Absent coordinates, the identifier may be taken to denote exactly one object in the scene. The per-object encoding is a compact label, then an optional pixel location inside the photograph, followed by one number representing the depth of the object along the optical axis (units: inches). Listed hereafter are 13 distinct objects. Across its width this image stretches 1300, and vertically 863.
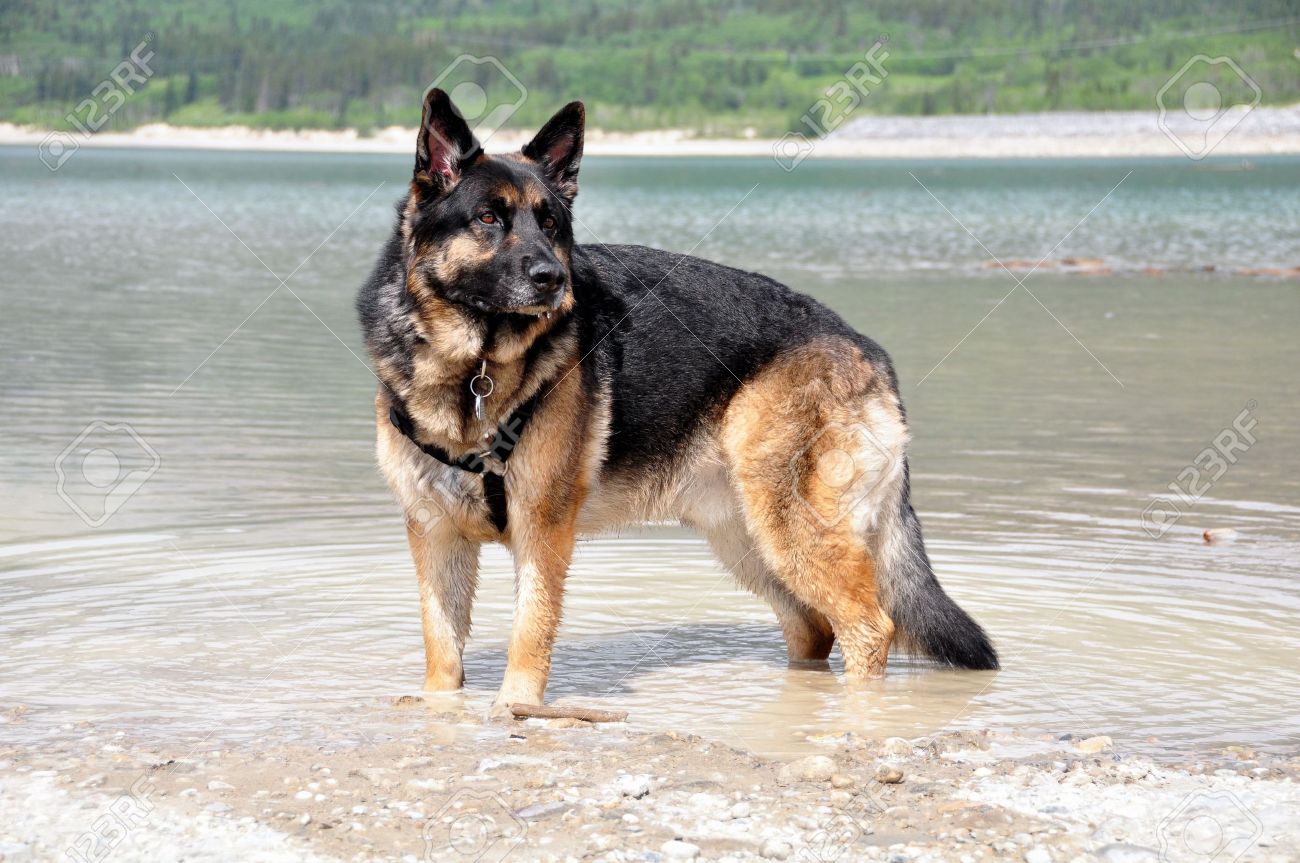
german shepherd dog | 228.1
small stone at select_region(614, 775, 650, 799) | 190.1
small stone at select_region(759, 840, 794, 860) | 173.9
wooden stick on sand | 231.3
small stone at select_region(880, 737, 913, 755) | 215.3
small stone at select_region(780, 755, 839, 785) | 201.5
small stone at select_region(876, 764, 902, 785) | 198.8
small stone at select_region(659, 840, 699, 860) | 171.9
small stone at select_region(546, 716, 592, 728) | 228.4
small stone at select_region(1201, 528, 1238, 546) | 365.4
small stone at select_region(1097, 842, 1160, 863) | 174.9
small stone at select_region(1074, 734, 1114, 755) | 221.3
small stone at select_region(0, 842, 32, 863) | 169.3
